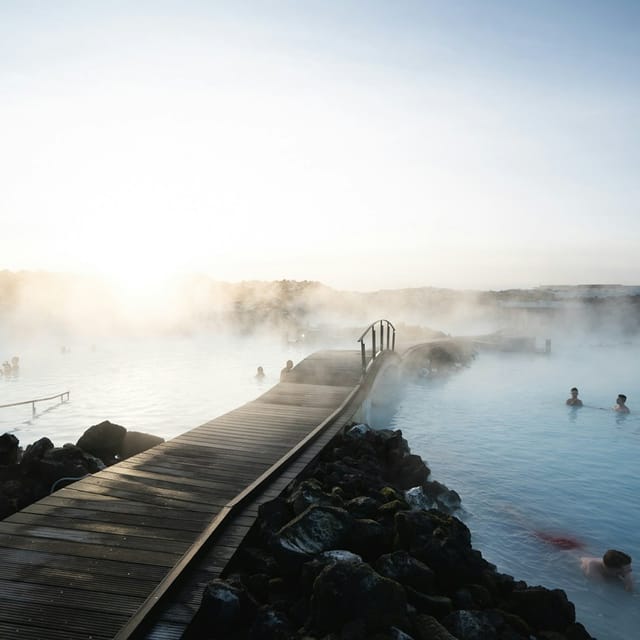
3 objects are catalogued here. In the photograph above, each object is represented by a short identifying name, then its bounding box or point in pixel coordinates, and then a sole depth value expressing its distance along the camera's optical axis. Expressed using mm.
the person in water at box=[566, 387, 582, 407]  18394
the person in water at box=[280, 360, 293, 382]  13628
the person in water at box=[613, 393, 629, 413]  16969
